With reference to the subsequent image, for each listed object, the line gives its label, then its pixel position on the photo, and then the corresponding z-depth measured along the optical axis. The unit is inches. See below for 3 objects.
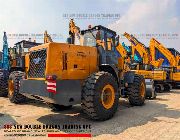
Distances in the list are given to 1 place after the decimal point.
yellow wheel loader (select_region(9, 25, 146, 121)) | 276.7
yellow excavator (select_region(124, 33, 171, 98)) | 696.4
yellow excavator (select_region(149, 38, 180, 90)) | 749.9
